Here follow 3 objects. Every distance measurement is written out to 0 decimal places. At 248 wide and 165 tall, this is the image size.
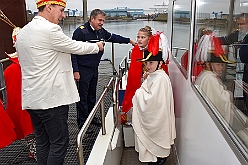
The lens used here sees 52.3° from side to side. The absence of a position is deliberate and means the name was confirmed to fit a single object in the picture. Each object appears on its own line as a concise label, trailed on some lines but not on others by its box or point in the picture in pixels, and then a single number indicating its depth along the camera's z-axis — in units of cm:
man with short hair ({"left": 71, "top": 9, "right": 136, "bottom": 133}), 280
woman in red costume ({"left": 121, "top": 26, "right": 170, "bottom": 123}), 284
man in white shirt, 173
